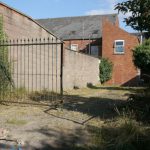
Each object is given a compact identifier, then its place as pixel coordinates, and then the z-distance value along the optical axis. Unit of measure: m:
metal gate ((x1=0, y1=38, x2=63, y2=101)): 8.50
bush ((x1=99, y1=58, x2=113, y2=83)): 19.32
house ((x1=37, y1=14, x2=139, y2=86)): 20.32
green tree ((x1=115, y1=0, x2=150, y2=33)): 5.38
